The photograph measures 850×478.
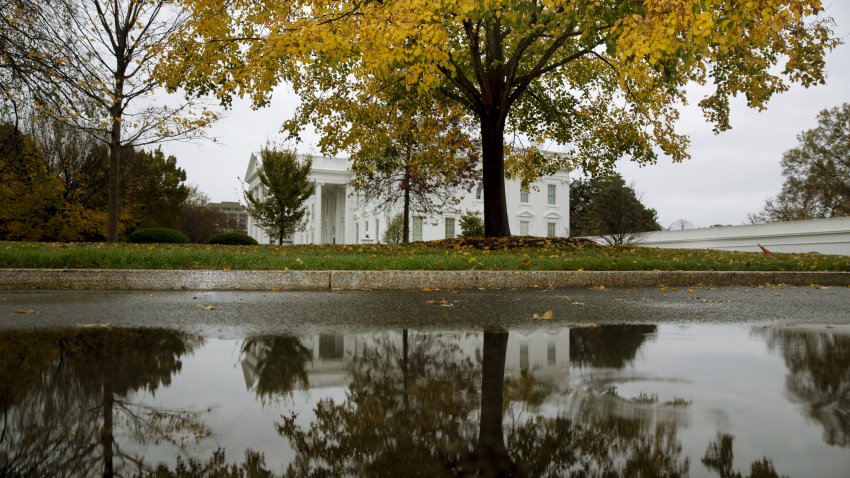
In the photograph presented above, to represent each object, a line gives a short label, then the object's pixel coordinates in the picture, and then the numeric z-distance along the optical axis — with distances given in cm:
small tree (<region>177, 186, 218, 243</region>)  5831
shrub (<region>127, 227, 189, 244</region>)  2366
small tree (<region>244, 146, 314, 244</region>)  3575
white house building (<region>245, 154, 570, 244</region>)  5175
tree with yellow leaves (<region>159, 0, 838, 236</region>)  934
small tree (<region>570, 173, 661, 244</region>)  3812
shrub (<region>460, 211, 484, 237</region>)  4216
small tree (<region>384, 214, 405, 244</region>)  4431
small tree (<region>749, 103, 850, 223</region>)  3991
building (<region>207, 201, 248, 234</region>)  9006
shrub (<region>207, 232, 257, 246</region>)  2725
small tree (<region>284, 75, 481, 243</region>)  1642
